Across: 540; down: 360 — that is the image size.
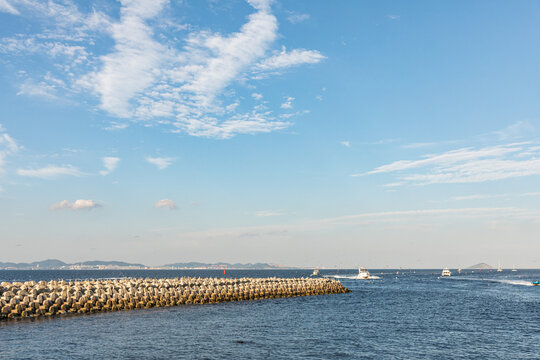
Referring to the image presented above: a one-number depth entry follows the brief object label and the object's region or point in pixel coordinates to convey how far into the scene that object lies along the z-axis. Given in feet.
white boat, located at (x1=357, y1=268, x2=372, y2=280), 517.96
